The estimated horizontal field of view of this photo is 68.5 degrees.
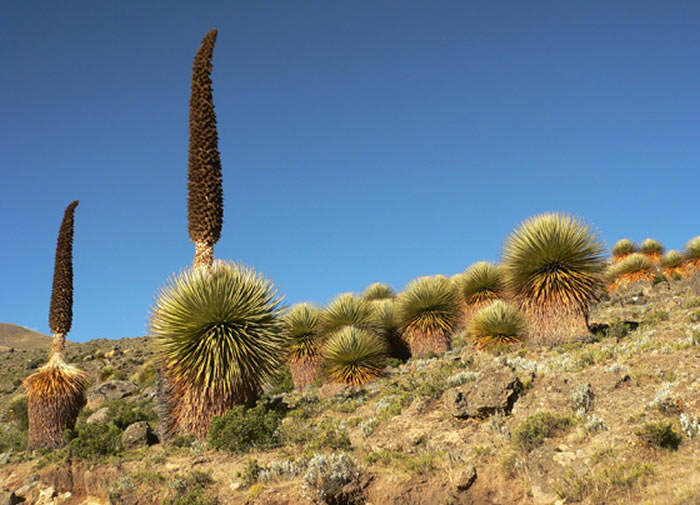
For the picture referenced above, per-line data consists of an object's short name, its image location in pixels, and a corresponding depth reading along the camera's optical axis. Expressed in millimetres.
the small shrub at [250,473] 8906
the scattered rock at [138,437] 12805
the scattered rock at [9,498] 11650
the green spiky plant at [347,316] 19344
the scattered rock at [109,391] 26205
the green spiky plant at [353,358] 16109
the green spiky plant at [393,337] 20641
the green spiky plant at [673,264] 27156
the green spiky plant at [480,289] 21062
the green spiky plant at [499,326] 16297
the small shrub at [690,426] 6807
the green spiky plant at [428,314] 19328
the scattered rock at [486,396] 9406
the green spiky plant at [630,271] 27438
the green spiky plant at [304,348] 18641
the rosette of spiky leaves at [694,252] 25619
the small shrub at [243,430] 10469
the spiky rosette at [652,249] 31697
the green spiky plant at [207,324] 11469
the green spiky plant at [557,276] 14508
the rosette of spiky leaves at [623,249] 32938
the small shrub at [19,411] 22644
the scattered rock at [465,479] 7480
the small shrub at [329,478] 7887
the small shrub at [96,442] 12086
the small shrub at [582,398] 8492
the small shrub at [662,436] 6668
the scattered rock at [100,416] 18344
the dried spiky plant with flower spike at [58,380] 15195
